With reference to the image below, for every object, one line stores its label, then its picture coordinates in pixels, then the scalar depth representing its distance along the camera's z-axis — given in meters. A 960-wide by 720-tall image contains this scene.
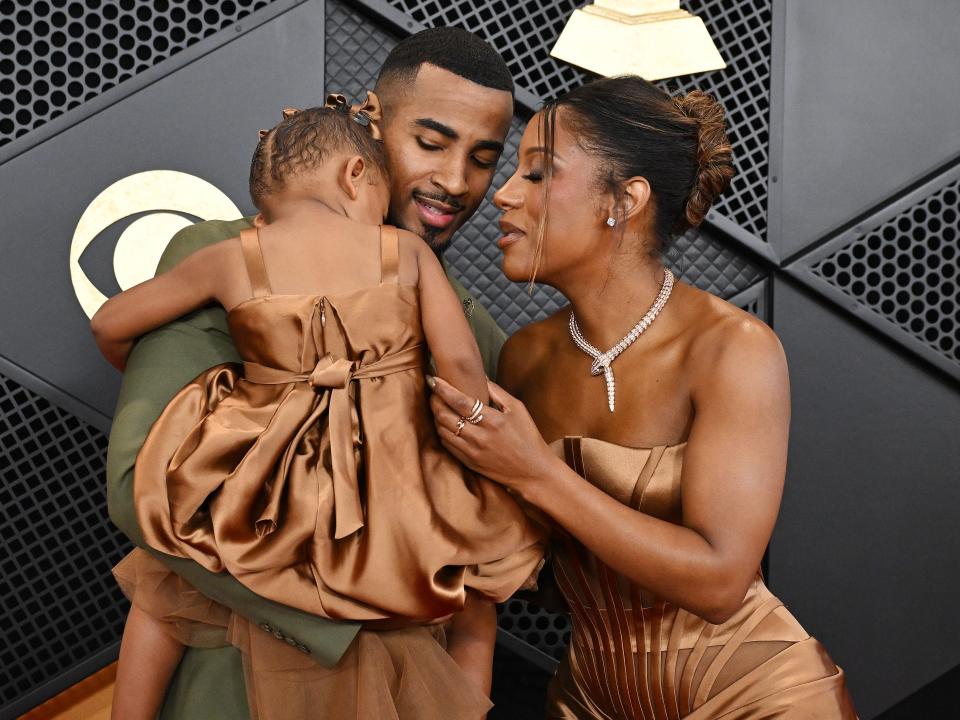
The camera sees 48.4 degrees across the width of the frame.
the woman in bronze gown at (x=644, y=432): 1.54
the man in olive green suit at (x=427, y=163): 1.60
